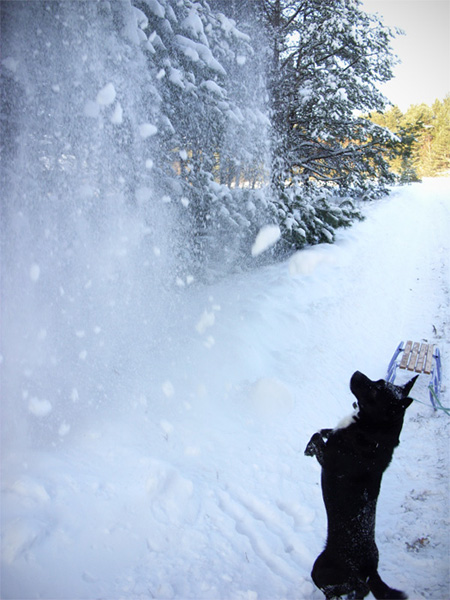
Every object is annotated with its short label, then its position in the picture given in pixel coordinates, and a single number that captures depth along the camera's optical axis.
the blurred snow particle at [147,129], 4.97
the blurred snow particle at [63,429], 4.08
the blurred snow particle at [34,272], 4.54
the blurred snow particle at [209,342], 6.03
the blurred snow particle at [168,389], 5.00
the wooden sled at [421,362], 5.47
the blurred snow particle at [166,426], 4.42
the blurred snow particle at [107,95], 4.34
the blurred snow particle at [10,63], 3.78
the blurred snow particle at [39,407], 4.09
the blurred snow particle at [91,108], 4.46
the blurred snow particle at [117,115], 4.62
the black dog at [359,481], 2.43
